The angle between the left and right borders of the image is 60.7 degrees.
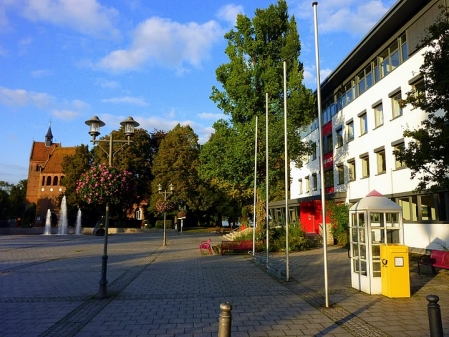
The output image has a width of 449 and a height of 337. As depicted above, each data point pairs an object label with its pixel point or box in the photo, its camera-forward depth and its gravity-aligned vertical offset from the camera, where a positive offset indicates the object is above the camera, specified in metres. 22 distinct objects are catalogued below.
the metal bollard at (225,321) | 4.21 -1.08
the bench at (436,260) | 12.05 -1.12
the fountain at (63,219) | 52.81 +0.29
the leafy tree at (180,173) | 52.06 +6.86
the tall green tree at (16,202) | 82.06 +4.13
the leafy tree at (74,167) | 58.34 +8.53
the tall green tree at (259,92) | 24.62 +8.55
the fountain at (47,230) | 51.92 -1.16
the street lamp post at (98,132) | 9.76 +2.70
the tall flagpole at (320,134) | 8.70 +2.14
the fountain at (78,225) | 53.03 -0.47
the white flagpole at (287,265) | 12.14 -1.30
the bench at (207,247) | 21.78 -1.36
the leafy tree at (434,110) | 10.68 +3.30
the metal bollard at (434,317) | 4.50 -1.09
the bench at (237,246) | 21.16 -1.23
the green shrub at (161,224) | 56.47 -0.21
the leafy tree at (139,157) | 55.72 +9.72
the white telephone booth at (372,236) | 9.84 -0.29
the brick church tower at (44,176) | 72.75 +9.20
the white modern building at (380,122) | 19.61 +6.77
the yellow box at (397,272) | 9.31 -1.14
